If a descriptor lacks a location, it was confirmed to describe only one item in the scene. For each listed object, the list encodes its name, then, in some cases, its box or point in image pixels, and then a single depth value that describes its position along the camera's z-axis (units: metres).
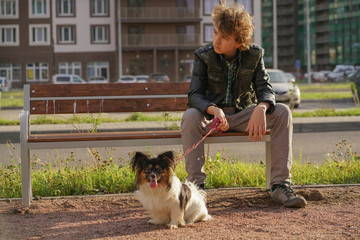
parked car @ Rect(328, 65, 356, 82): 69.14
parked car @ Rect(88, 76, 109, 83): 52.13
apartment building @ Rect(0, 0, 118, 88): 62.75
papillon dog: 4.11
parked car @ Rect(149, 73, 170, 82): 46.52
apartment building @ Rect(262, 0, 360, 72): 102.44
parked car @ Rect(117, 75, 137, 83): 47.31
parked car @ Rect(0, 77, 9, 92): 51.15
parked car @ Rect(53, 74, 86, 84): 51.44
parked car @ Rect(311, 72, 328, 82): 72.81
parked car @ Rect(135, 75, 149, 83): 48.03
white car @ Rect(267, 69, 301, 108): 22.70
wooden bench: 5.11
